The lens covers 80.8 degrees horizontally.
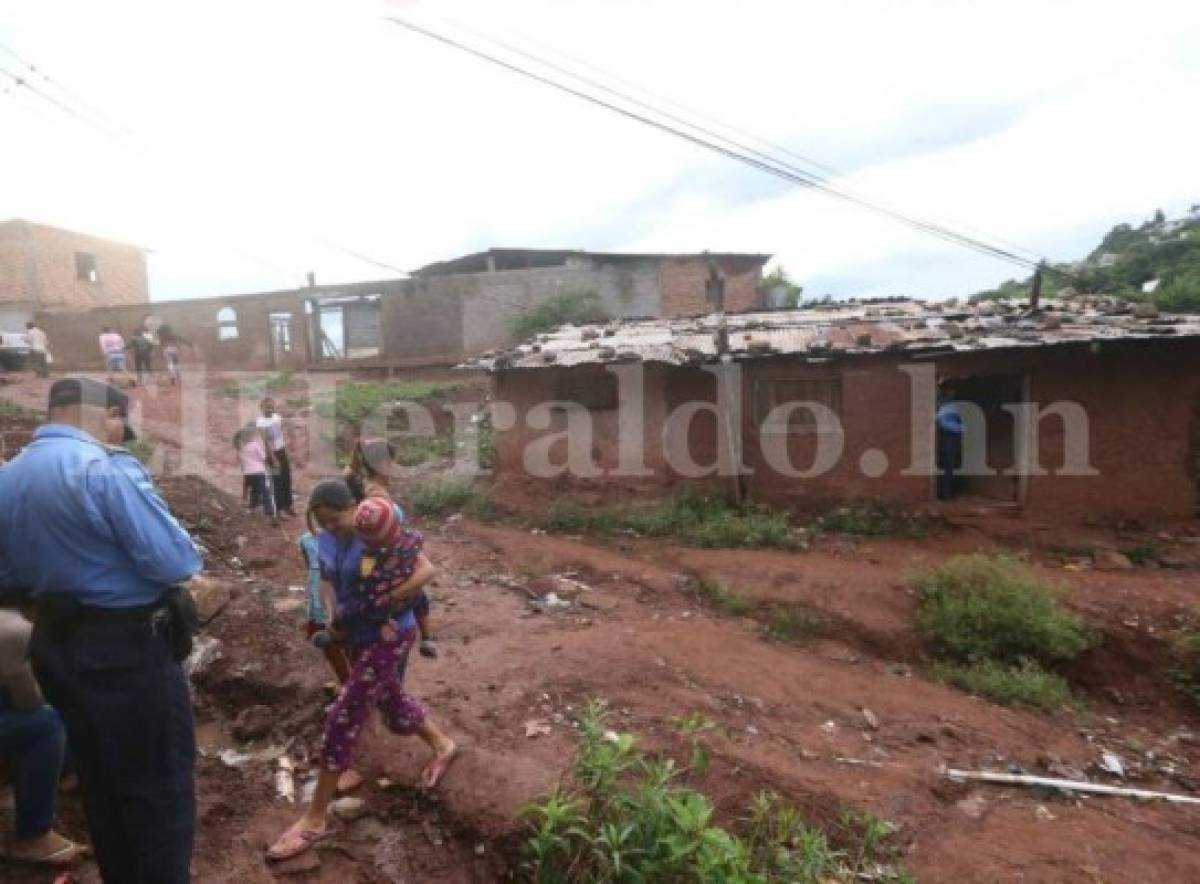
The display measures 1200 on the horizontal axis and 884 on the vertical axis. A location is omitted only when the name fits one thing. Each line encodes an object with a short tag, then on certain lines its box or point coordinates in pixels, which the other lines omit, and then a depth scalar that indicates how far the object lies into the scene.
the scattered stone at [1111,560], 8.16
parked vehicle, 15.45
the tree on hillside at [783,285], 26.84
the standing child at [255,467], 8.29
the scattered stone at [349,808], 3.18
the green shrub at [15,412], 10.55
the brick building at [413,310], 20.12
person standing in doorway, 9.66
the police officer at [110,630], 2.18
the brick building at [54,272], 24.42
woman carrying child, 2.97
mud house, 8.60
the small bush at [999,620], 6.32
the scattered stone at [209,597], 4.45
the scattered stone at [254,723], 3.79
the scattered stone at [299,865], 2.87
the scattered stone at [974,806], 4.21
